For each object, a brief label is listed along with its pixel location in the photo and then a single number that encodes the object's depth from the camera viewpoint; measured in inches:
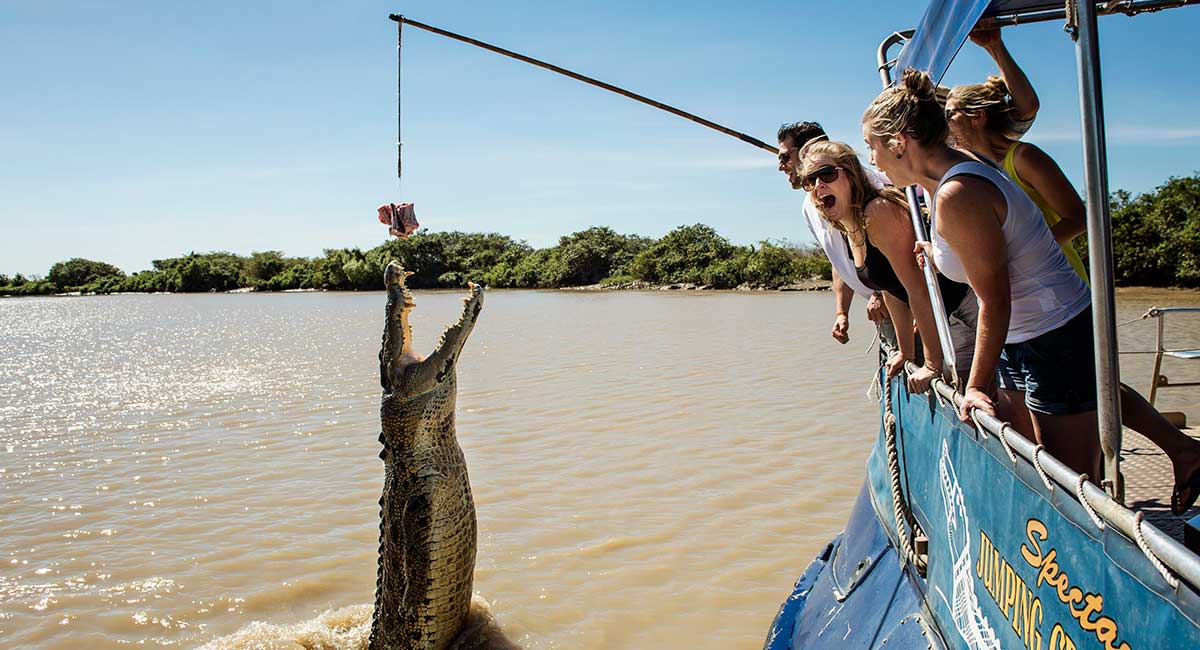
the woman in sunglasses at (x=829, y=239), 117.9
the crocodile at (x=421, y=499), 138.6
